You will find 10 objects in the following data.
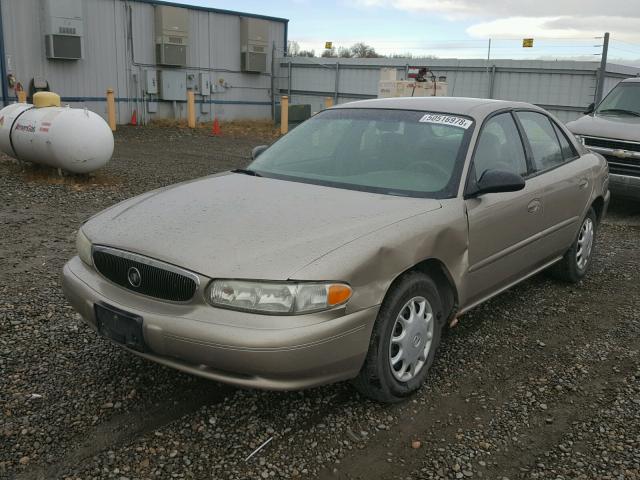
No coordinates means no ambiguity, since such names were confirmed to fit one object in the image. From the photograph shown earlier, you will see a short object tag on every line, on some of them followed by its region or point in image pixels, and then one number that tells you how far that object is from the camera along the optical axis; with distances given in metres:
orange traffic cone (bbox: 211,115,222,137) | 19.30
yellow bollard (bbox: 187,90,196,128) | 20.12
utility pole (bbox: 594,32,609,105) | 15.37
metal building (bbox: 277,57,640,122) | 16.75
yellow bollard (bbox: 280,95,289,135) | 19.69
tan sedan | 2.83
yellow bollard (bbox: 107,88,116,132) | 17.47
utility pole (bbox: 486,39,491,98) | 18.39
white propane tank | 9.30
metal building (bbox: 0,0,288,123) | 17.44
